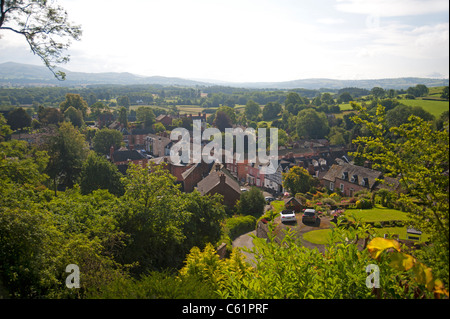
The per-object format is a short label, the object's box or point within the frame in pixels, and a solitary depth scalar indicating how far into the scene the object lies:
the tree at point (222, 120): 89.19
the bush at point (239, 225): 26.43
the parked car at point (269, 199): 38.91
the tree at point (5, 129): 19.77
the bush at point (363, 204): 32.25
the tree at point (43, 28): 9.67
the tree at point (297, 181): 39.66
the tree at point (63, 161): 29.95
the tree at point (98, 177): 27.73
